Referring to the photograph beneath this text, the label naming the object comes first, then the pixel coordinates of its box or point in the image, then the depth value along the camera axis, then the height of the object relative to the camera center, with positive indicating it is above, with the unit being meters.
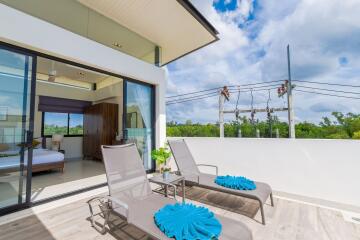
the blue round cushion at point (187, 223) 1.57 -0.94
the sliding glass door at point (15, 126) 2.75 +0.05
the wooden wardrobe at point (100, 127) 7.25 +0.06
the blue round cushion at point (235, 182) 2.82 -0.94
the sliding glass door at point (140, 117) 4.69 +0.32
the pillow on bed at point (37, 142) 6.12 -0.49
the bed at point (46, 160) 4.97 -0.94
